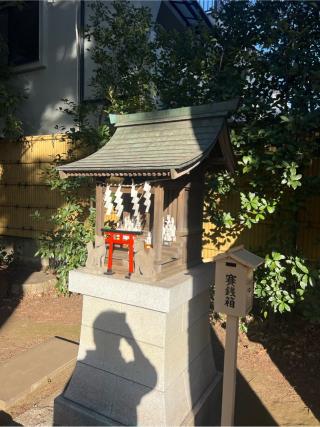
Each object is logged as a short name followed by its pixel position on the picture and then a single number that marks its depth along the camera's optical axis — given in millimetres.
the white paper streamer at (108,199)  3643
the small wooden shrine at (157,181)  3375
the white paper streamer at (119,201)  3514
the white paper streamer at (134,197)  3432
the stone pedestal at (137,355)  3301
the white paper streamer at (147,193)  3312
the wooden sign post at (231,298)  2871
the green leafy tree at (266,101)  4750
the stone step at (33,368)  4168
